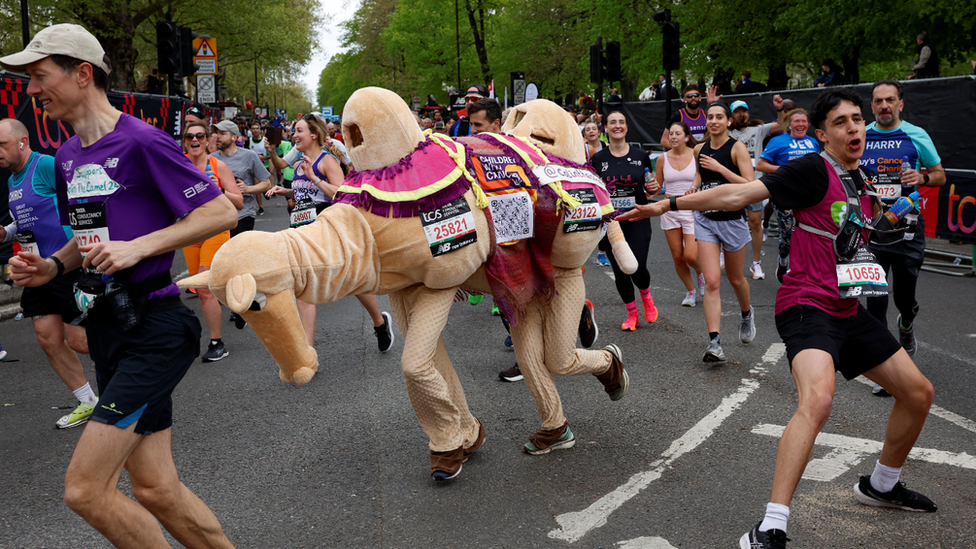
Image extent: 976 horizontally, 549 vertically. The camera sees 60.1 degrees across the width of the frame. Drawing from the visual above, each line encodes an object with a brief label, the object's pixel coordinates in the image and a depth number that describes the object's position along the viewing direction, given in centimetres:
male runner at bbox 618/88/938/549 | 360
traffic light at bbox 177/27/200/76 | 1638
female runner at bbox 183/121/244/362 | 720
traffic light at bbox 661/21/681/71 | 1709
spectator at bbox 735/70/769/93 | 1872
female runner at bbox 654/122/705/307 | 813
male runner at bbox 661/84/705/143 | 1439
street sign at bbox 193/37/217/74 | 1886
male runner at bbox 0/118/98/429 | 547
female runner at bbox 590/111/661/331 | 779
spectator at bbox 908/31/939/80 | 1550
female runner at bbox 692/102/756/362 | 671
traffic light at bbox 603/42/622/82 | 2055
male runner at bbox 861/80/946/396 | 571
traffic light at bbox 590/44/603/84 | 2094
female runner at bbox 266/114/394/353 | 698
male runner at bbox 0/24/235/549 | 288
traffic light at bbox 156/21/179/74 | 1505
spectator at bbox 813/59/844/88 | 1838
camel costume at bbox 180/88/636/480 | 339
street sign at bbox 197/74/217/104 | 1953
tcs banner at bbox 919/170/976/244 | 1002
